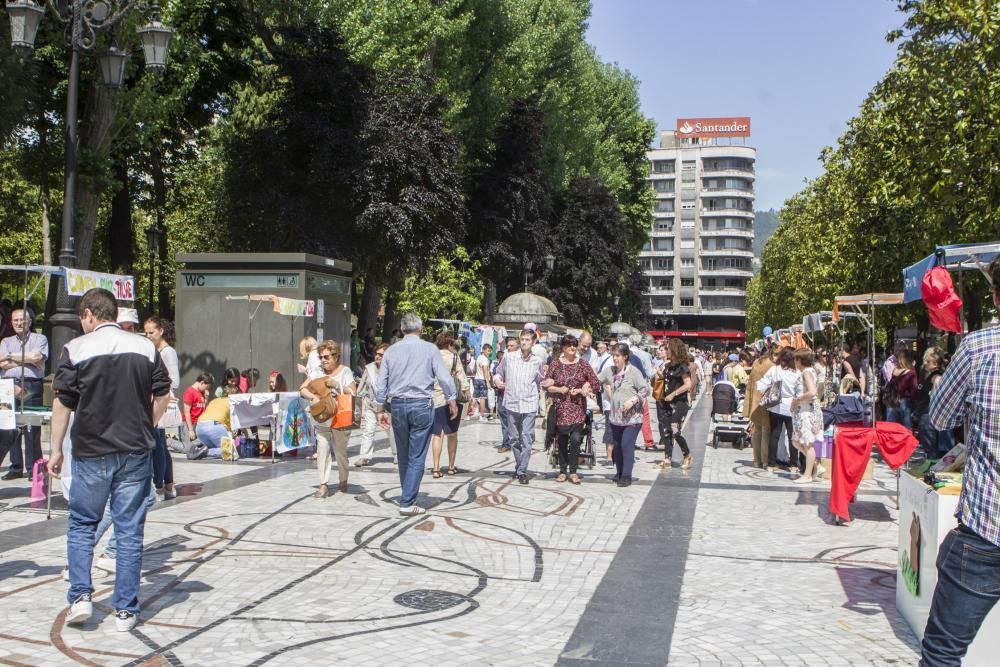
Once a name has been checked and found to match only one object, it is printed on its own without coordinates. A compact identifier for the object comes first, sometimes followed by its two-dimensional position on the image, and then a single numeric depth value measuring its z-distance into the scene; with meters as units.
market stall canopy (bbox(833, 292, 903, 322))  16.21
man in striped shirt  12.09
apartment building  130.25
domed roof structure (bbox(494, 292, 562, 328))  36.62
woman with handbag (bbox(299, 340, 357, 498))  10.25
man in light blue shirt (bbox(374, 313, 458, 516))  9.46
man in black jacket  5.47
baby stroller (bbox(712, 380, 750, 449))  17.20
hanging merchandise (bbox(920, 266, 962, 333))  8.38
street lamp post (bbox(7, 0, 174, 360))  12.55
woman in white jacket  12.61
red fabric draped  9.10
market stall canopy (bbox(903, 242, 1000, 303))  7.89
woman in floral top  11.86
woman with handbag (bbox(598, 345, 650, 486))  11.92
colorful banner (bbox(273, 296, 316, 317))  16.59
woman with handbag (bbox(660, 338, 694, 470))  13.78
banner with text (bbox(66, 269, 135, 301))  12.24
